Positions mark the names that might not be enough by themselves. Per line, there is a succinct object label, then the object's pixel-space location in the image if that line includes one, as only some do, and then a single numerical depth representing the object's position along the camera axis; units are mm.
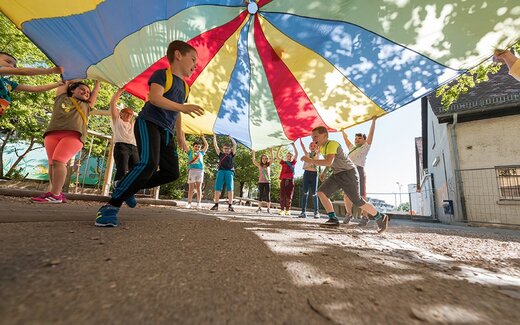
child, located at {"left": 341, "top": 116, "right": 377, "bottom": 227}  4922
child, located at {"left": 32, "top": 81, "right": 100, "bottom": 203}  3320
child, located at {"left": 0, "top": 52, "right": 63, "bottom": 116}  2766
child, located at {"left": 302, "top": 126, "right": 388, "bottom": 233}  3674
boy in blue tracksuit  2066
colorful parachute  3016
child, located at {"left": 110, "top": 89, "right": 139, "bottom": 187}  4441
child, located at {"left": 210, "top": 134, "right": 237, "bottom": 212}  6387
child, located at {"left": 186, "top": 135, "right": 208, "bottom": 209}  6418
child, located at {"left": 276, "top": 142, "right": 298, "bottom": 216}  7245
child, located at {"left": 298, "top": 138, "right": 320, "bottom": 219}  6410
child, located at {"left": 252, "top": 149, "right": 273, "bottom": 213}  7574
